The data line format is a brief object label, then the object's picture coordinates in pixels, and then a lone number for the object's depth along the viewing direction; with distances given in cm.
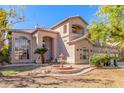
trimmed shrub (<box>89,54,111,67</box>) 708
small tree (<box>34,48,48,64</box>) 848
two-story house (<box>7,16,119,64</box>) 882
